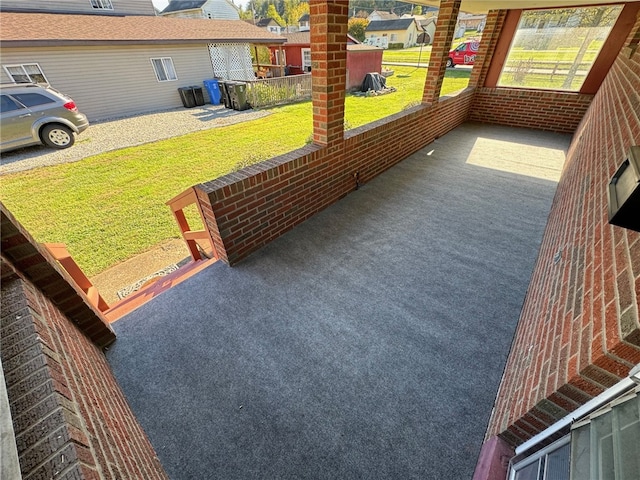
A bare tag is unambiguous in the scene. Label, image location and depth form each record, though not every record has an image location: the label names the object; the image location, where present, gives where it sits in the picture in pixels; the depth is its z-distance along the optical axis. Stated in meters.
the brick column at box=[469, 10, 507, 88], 5.91
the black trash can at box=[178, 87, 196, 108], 11.55
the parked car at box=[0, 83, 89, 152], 6.61
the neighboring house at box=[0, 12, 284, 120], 9.04
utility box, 0.75
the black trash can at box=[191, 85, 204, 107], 11.74
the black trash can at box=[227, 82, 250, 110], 10.40
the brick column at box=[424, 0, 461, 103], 4.20
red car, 19.80
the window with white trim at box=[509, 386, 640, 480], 0.72
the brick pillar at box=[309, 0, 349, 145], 2.46
